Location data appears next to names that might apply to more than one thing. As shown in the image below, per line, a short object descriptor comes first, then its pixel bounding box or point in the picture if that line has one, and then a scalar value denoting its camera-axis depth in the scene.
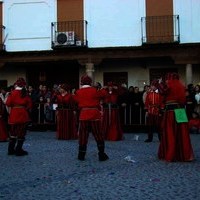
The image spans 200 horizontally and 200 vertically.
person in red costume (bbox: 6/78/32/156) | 10.99
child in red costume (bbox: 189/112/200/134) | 17.04
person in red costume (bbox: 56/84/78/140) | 15.31
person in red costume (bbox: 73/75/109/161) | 10.05
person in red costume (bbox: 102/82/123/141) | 14.80
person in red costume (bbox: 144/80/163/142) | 13.73
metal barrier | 18.20
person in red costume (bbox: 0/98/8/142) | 14.84
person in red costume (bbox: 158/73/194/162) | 9.78
